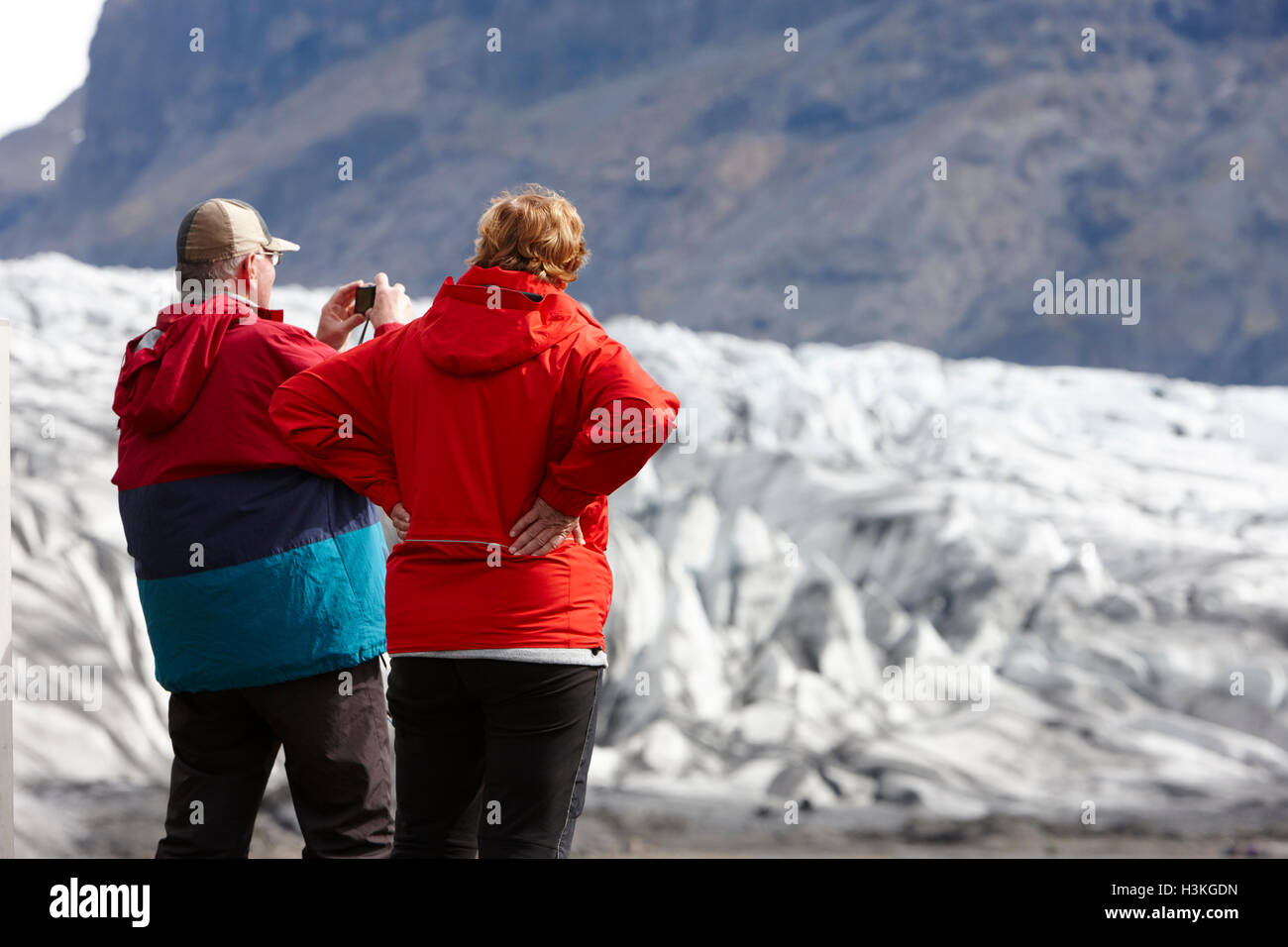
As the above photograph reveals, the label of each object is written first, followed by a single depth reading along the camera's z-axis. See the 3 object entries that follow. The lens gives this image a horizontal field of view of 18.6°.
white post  8.15
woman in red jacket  7.25
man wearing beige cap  7.60
